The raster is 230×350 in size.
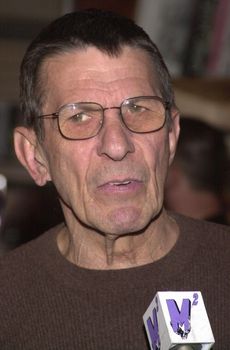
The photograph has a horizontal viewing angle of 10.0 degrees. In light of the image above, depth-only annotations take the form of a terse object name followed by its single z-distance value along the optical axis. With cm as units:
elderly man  377
